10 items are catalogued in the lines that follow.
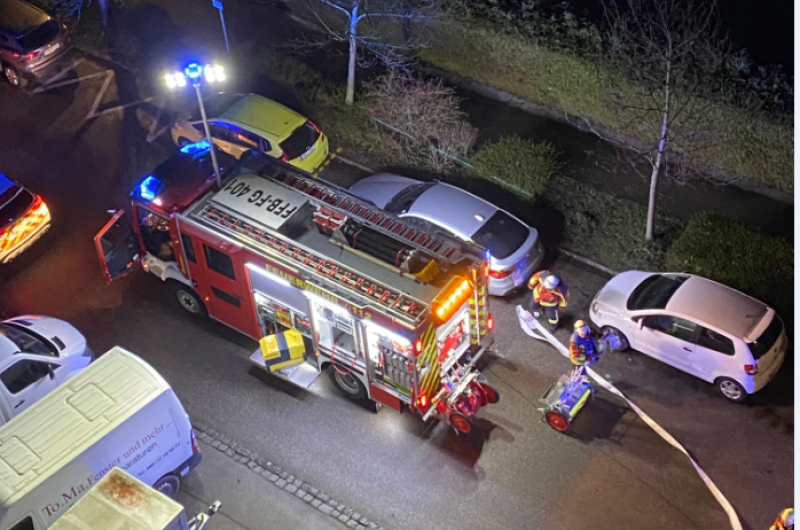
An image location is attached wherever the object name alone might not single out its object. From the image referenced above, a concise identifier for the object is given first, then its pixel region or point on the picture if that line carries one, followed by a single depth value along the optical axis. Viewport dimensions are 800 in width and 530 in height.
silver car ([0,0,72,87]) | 21.19
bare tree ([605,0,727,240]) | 14.49
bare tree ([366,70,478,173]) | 18.12
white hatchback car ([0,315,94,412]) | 13.62
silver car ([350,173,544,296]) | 15.61
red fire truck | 12.85
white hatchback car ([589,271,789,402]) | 13.65
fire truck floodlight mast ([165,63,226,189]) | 13.61
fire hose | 12.84
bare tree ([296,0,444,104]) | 19.11
